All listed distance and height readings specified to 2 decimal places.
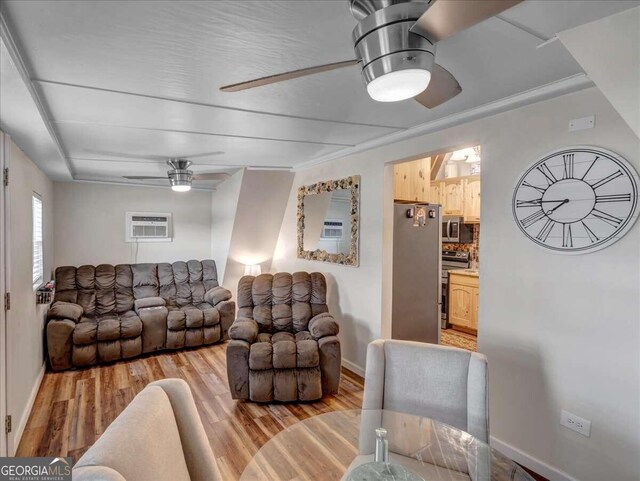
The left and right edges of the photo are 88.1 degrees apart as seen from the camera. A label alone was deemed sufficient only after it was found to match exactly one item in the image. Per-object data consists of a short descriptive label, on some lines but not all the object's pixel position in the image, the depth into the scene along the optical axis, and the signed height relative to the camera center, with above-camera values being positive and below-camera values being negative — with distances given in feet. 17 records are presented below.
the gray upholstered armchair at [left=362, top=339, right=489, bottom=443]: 5.29 -2.52
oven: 17.04 -1.48
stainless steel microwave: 16.99 +0.31
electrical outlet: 6.03 -3.46
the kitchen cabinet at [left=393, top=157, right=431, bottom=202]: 11.91 +2.09
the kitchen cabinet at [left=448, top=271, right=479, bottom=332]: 15.70 -3.10
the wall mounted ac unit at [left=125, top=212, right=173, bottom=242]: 16.72 +0.37
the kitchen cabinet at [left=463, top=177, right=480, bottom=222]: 16.56 +1.90
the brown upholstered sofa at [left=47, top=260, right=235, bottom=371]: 11.94 -3.27
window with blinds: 10.68 -0.36
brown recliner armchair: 9.50 -3.64
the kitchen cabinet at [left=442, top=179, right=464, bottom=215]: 17.08 +2.07
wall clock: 5.59 +0.71
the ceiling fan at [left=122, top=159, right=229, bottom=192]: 11.69 +2.11
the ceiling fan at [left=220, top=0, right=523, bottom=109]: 3.05 +1.94
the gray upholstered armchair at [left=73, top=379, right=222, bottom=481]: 2.47 -1.84
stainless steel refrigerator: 11.37 -1.27
